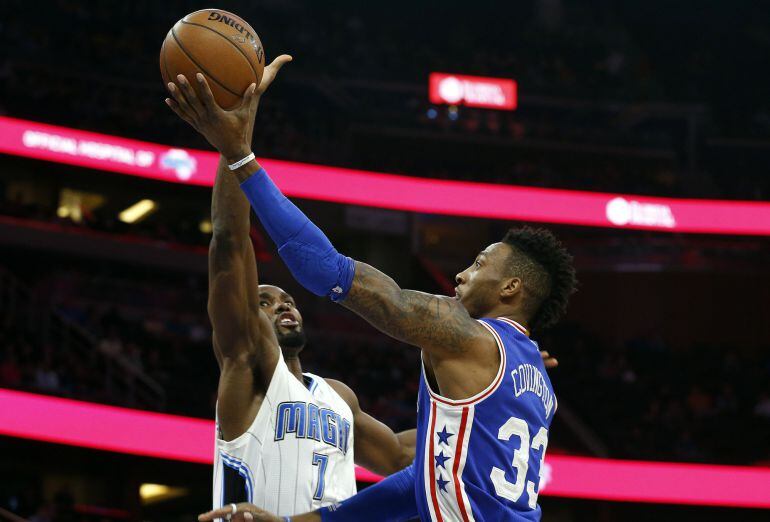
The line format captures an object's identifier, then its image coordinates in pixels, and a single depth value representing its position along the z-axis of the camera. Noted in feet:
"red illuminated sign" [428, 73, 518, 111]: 72.28
